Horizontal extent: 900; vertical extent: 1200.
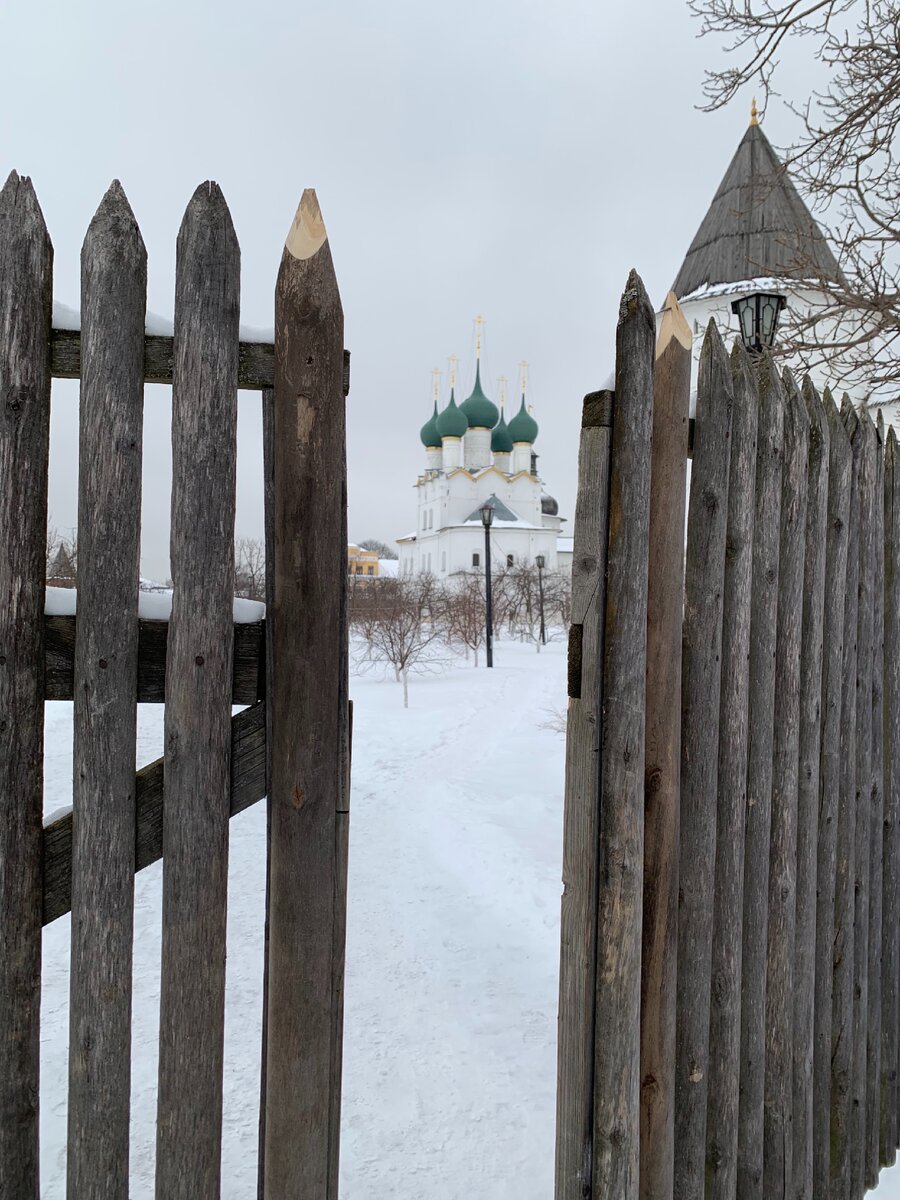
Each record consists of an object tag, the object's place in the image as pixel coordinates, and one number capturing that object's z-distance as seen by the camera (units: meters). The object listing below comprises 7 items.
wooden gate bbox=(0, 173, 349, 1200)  1.49
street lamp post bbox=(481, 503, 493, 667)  18.09
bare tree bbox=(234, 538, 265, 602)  15.93
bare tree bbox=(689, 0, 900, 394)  4.57
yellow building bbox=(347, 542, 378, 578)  78.44
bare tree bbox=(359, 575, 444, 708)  15.32
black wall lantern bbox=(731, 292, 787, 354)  4.79
